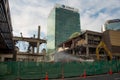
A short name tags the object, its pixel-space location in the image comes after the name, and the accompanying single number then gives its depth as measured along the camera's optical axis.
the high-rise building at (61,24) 80.88
